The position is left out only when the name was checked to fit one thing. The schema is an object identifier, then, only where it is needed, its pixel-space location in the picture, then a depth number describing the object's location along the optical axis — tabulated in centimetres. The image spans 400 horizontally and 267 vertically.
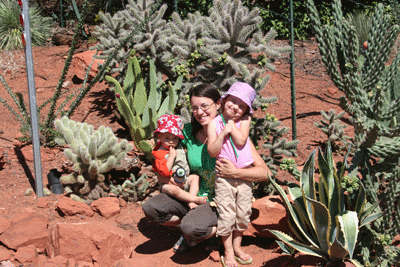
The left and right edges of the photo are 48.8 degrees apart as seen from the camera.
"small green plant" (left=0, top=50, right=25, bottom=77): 780
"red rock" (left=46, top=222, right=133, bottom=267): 362
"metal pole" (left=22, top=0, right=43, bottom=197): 411
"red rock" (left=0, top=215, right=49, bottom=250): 374
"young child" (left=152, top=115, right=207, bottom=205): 365
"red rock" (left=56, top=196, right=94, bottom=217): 417
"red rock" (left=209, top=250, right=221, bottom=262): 374
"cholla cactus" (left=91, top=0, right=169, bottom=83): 545
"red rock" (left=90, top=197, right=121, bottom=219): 430
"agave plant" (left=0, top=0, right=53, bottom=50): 898
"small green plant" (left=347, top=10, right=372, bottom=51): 688
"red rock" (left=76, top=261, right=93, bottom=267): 357
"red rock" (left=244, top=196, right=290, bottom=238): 385
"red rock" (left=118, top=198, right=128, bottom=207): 451
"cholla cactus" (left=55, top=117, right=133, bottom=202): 426
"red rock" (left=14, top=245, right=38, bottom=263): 362
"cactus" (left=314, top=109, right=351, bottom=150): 494
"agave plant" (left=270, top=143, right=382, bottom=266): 313
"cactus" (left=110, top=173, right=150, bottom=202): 450
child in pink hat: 343
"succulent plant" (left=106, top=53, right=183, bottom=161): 510
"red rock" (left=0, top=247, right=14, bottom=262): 362
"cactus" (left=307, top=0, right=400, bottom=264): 324
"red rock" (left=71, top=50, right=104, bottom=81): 704
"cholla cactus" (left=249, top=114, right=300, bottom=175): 435
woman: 347
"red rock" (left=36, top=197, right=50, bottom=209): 430
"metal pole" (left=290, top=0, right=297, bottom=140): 486
